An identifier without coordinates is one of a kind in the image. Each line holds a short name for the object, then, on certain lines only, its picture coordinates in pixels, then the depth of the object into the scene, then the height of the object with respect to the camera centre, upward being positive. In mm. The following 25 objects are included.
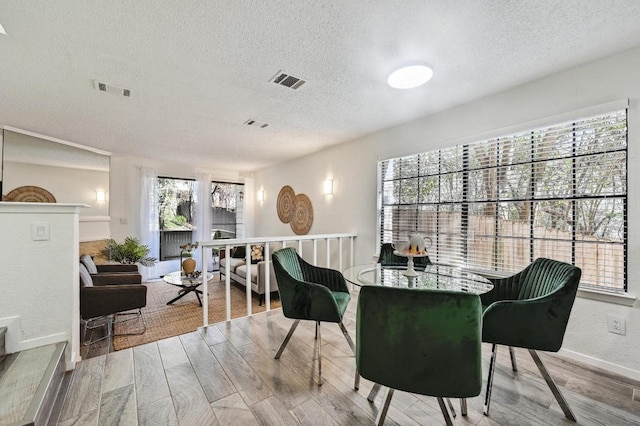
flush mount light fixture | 2104 +1107
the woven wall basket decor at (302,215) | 5018 -56
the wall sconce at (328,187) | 4516 +432
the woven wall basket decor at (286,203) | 5570 +191
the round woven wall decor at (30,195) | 3964 +217
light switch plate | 1861 -150
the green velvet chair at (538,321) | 1489 -605
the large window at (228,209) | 6789 +62
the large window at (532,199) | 2020 +140
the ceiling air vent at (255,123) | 3404 +1139
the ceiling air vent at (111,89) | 2432 +1129
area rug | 3123 -1438
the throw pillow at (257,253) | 4934 -759
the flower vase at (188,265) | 4172 -831
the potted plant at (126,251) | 4770 -736
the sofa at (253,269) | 4046 -973
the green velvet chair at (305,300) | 1918 -653
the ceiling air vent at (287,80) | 2290 +1160
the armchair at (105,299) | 2750 -948
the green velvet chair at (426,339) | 1135 -542
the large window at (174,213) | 5980 -50
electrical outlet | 1937 -789
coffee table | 4062 -1081
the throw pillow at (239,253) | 5532 -849
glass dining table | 1772 -491
